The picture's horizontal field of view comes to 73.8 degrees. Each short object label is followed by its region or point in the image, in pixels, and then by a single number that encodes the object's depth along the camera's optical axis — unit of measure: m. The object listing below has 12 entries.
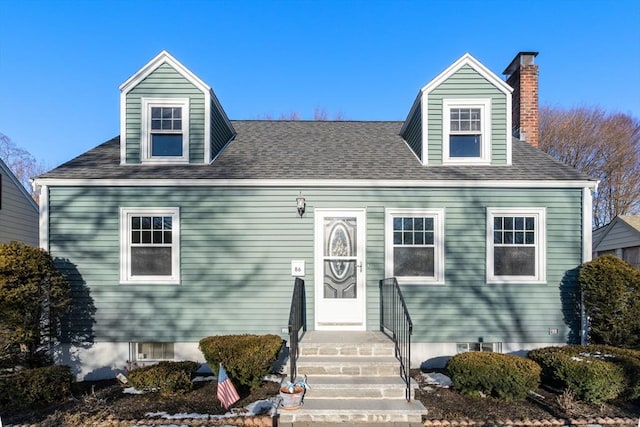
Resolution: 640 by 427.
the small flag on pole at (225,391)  5.52
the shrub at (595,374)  5.73
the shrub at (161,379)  6.02
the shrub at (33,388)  5.71
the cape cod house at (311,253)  7.66
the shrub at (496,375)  5.77
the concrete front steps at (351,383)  5.27
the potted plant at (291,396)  5.34
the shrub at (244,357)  6.13
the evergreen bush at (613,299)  7.20
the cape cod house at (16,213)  11.22
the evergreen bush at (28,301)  6.55
